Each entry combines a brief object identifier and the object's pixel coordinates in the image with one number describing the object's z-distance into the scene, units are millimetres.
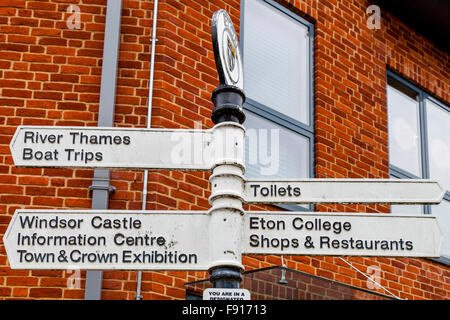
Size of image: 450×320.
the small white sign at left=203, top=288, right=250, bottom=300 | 3371
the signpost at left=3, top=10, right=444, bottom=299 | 3631
